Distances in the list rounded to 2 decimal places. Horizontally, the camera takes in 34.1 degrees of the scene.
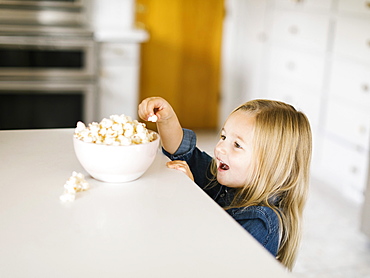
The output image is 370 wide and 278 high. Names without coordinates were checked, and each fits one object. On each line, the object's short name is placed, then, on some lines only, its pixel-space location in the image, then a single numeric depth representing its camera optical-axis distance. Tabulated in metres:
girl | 1.22
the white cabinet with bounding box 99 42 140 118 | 3.51
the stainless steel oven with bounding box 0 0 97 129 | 3.27
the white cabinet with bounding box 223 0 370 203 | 3.23
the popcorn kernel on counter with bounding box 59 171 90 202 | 1.00
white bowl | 1.06
